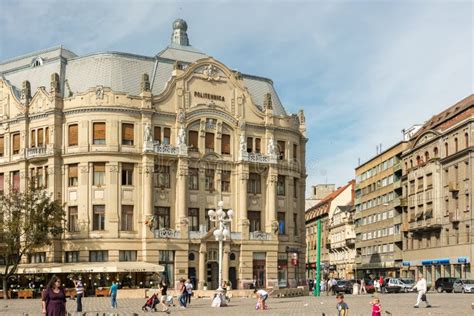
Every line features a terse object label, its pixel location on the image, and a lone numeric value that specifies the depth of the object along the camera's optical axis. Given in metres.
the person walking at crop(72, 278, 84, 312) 42.91
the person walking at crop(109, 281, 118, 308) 46.25
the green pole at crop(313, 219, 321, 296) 63.81
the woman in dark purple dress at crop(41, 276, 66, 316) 20.53
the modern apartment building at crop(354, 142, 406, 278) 103.81
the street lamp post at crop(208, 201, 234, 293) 50.53
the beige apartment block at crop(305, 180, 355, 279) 136.62
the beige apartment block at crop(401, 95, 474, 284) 80.19
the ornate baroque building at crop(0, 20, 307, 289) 69.88
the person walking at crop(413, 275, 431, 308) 44.23
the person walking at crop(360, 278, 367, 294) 75.96
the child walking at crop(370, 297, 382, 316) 25.71
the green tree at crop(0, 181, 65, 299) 63.81
